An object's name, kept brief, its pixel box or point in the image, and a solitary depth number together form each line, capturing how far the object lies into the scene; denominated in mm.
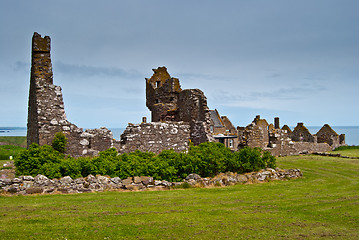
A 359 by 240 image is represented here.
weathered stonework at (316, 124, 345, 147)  39531
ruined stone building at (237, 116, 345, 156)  20812
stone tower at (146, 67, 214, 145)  18766
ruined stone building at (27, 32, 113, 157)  14195
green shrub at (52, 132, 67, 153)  14078
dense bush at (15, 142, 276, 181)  11516
